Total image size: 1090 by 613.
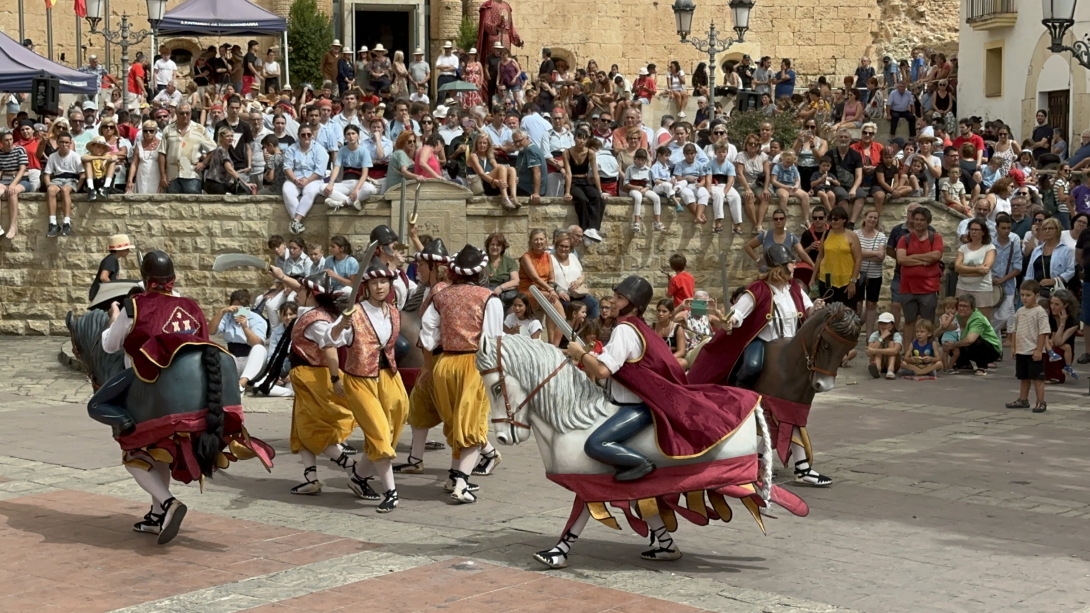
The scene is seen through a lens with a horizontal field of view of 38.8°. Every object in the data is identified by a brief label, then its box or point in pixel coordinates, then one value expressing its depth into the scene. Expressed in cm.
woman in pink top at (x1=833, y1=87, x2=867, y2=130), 2853
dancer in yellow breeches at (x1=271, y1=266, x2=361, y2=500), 1058
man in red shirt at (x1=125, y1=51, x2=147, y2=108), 2759
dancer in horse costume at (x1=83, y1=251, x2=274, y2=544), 905
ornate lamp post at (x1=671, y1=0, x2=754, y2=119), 2344
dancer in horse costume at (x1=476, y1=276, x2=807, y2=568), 834
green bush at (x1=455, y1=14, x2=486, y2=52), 3666
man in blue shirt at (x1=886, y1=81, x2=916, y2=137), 2917
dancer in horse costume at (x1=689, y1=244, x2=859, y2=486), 1091
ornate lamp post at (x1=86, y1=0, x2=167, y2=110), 2267
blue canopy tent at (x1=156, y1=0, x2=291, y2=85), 2580
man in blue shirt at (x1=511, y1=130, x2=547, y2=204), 1981
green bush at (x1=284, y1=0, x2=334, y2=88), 3606
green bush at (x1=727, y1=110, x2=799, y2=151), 2541
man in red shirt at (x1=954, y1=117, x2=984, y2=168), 2348
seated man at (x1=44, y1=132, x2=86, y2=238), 2002
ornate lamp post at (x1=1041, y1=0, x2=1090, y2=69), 1462
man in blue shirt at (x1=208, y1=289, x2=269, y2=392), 1634
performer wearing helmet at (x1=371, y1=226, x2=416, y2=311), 1173
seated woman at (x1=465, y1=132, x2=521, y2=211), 1966
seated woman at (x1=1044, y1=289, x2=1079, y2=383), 1625
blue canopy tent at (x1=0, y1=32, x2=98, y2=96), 2209
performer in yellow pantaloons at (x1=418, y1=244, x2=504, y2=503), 1059
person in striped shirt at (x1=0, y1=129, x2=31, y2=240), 2002
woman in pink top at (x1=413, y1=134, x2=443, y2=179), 1955
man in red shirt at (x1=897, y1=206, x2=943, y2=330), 1769
